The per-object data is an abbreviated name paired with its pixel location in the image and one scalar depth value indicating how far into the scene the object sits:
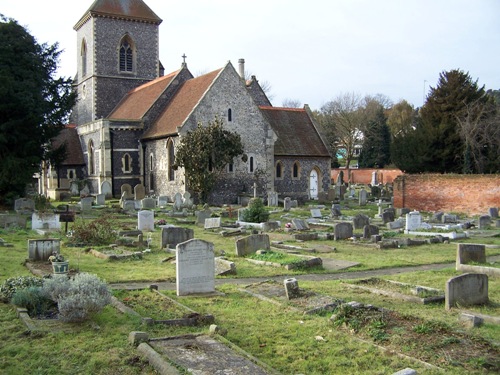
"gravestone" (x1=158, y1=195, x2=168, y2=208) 32.58
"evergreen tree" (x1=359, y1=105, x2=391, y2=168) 69.06
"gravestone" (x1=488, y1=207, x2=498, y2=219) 27.48
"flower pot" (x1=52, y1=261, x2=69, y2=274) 11.59
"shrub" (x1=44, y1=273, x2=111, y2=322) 8.38
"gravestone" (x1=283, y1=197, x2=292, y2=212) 31.80
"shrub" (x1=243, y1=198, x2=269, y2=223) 23.88
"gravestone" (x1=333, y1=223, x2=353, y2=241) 19.62
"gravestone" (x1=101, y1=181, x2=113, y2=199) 37.44
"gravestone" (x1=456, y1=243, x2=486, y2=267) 13.71
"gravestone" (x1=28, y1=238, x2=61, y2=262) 13.78
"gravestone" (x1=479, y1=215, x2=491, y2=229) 23.27
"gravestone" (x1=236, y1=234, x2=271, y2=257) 15.80
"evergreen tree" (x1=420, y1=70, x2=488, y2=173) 42.22
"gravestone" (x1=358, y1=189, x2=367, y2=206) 35.88
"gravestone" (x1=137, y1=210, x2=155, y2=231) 21.74
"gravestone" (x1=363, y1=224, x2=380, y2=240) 19.61
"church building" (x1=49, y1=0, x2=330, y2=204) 36.09
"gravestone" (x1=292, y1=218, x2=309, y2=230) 22.05
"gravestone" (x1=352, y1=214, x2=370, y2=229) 22.55
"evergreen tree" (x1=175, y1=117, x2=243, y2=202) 32.72
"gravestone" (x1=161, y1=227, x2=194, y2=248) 17.03
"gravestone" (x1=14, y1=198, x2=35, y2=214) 27.23
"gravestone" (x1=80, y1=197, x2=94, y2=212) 29.09
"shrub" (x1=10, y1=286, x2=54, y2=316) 9.15
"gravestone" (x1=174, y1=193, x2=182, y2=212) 30.33
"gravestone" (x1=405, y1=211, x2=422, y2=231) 22.31
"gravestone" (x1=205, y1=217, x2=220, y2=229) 22.72
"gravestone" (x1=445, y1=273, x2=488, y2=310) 9.59
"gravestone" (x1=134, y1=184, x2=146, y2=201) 36.09
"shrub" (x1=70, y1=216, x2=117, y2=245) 17.50
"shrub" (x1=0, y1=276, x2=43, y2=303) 9.70
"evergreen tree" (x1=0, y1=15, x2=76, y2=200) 29.75
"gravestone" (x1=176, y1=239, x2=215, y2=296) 10.82
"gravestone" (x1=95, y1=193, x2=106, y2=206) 31.80
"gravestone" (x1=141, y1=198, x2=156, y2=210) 29.72
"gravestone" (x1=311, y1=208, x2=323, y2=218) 27.17
